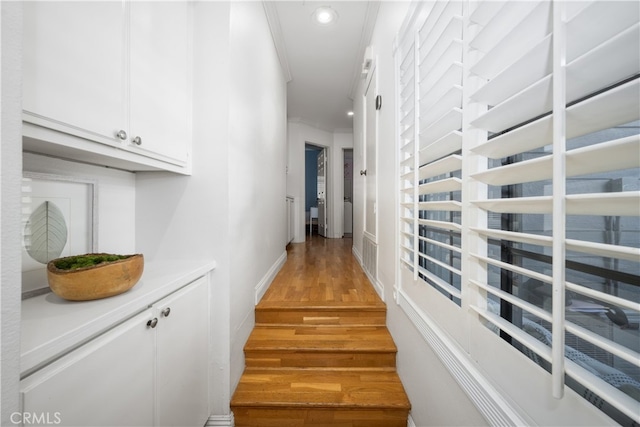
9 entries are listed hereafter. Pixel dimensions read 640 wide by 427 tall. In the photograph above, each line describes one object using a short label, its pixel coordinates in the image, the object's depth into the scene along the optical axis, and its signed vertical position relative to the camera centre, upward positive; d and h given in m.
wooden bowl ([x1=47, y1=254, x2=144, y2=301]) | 0.68 -0.20
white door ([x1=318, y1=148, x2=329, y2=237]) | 5.61 +0.50
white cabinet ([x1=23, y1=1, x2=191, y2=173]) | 0.61 +0.44
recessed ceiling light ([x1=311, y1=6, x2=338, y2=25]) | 2.14 +1.88
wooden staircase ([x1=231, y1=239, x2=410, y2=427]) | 1.32 -1.01
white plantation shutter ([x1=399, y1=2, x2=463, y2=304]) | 0.82 +0.34
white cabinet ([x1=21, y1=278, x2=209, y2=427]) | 0.54 -0.49
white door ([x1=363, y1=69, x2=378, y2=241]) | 2.22 +0.56
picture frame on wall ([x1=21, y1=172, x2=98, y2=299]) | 0.80 -0.03
